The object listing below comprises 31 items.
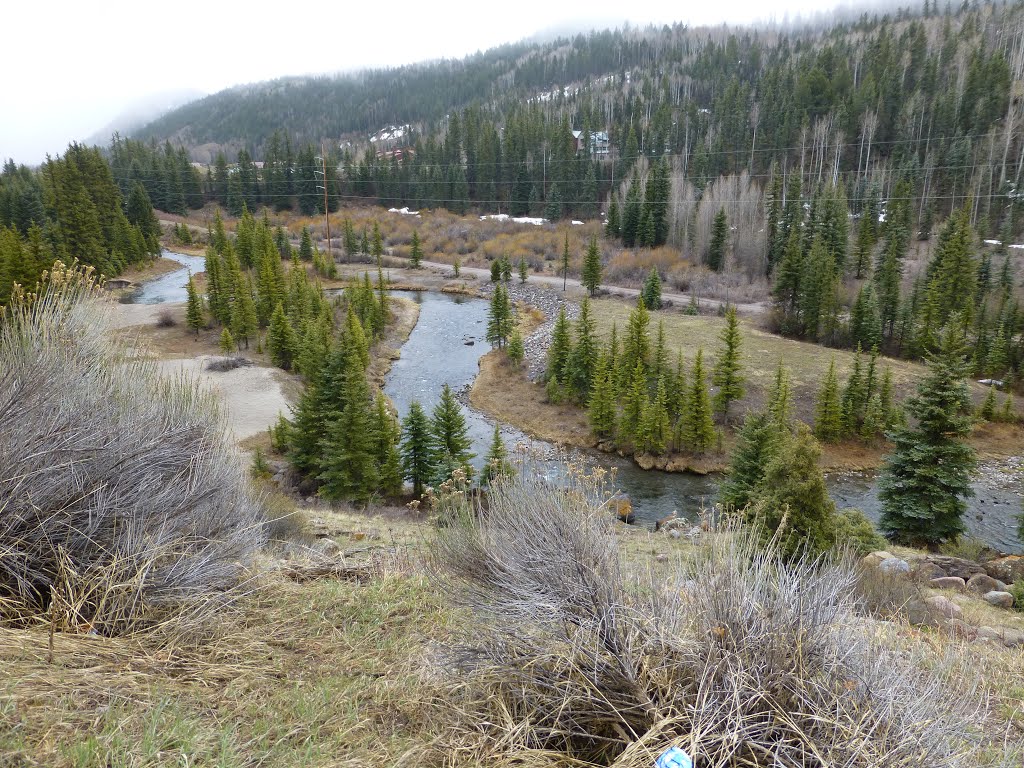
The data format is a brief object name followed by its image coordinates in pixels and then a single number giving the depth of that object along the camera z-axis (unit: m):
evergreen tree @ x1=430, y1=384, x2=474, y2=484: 22.12
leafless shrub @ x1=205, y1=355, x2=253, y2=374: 33.97
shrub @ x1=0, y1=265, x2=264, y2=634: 3.82
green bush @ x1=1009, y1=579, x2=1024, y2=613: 10.43
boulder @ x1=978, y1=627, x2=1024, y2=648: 7.19
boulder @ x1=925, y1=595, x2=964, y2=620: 8.52
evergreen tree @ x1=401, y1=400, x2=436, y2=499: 22.33
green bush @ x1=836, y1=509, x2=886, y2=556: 12.30
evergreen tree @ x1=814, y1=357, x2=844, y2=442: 29.45
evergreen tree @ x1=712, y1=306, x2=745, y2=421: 31.09
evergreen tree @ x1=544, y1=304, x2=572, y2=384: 35.69
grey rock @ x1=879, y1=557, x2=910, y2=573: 10.91
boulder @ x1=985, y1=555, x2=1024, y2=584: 12.50
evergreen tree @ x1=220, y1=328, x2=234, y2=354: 35.91
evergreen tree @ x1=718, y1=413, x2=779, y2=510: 17.78
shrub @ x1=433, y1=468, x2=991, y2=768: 2.83
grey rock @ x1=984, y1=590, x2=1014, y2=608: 10.68
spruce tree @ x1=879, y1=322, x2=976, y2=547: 17.98
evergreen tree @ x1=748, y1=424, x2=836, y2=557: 10.87
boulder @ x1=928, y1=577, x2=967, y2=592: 11.34
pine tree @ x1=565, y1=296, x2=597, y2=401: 33.99
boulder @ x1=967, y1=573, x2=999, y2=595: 11.46
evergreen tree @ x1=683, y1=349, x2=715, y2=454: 28.58
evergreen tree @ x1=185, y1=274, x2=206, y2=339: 39.50
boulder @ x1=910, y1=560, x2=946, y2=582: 11.59
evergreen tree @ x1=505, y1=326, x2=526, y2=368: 38.91
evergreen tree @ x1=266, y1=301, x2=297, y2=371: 35.78
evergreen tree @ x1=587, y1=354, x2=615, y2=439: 30.44
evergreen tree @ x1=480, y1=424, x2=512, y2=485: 18.86
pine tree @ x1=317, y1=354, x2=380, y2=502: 20.94
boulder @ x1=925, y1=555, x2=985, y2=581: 12.62
